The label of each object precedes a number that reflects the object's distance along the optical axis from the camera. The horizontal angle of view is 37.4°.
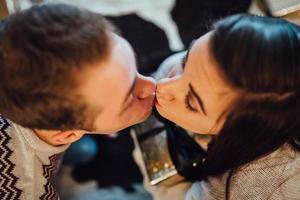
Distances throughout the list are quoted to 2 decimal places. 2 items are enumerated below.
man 0.64
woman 0.67
